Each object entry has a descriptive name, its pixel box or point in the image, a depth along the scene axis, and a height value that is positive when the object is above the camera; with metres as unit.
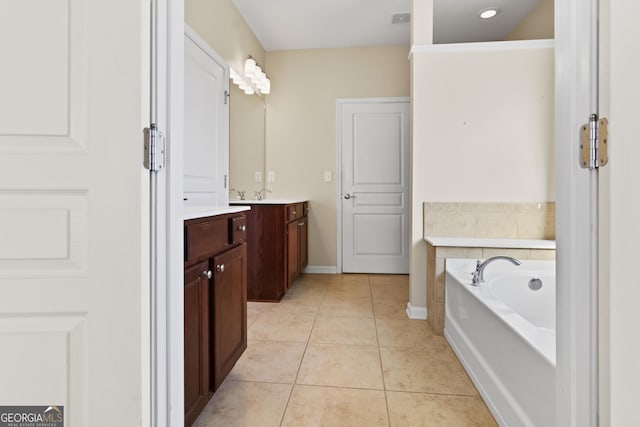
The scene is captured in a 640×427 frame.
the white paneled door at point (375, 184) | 3.93 +0.32
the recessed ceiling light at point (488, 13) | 3.25 +1.95
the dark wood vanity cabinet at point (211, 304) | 1.17 -0.38
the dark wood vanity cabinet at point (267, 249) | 2.89 -0.33
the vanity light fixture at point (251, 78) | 2.93 +1.32
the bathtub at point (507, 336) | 1.13 -0.56
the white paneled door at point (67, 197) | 0.62 +0.03
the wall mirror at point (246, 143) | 2.81 +0.65
